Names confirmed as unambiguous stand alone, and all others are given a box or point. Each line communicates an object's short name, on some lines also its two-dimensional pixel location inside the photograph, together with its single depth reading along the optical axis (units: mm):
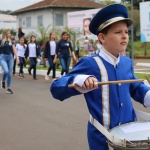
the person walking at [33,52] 14898
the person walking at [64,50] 13125
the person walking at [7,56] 10703
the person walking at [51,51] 13841
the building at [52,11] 45156
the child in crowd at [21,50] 16562
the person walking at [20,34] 17878
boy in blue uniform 2656
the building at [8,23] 61978
